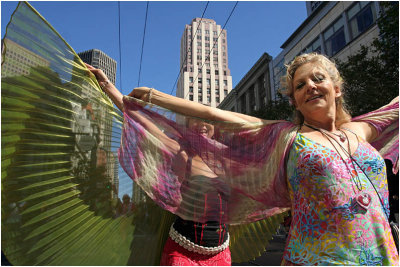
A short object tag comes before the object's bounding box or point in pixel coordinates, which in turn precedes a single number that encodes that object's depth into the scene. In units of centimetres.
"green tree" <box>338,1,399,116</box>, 745
